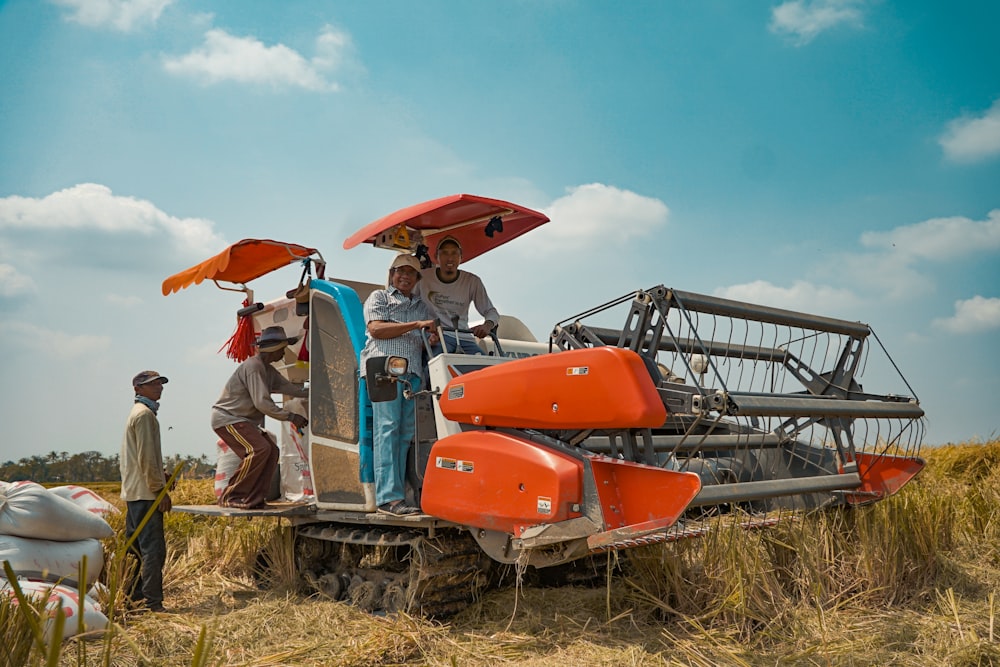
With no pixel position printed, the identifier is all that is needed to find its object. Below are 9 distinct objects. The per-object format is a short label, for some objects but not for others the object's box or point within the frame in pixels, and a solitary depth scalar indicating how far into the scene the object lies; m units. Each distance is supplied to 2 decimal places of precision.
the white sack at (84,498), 5.58
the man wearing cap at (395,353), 4.80
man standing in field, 5.42
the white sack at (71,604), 4.13
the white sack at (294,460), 6.58
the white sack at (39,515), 4.74
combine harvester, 3.66
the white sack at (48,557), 4.68
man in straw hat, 6.05
